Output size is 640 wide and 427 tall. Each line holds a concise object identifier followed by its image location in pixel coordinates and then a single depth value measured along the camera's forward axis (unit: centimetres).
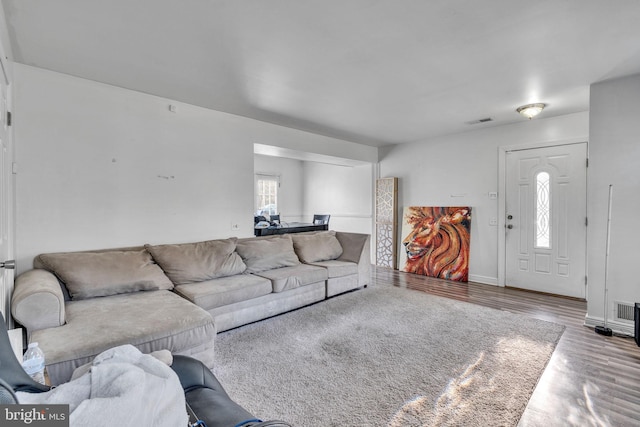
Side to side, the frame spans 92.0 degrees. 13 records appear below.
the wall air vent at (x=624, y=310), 296
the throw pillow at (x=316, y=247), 428
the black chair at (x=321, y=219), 716
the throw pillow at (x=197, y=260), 310
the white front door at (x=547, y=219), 412
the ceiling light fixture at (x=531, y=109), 370
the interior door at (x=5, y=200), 185
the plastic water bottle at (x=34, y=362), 137
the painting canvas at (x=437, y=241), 510
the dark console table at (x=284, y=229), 514
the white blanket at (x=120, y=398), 80
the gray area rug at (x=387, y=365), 187
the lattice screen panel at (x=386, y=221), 600
